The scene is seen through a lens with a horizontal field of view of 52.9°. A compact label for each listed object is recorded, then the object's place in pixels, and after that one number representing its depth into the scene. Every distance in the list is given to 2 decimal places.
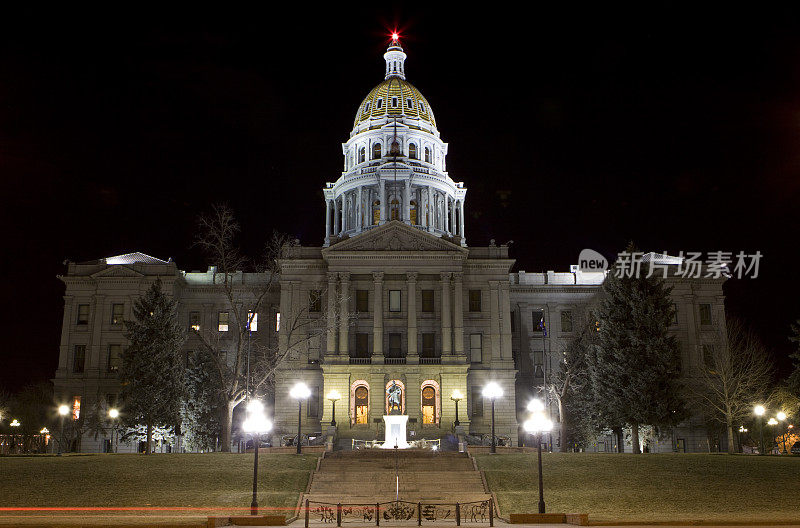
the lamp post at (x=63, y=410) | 55.25
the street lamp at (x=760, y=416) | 48.12
